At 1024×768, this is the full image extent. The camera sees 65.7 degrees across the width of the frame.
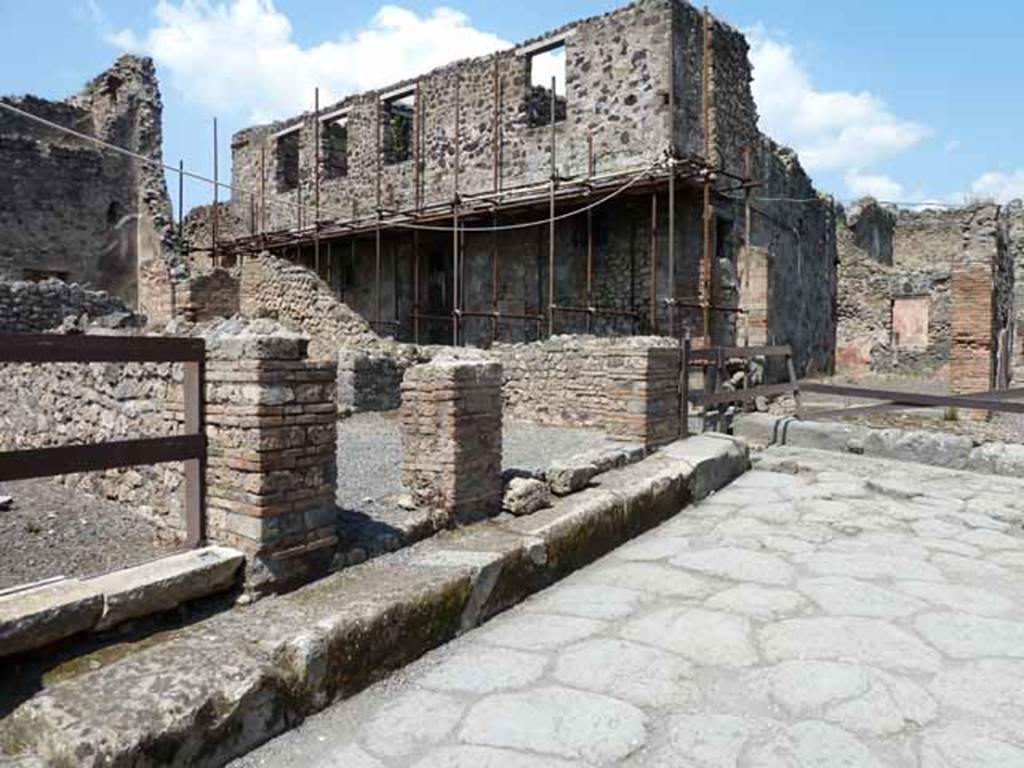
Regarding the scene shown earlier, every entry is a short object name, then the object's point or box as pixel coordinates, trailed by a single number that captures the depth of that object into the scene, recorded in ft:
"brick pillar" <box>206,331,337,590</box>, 10.75
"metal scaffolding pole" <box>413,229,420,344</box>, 52.64
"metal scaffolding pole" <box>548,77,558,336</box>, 41.61
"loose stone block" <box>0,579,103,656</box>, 8.25
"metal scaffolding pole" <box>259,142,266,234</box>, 68.95
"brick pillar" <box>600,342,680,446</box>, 22.94
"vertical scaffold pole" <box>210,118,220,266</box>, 64.90
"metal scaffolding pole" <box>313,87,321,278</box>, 62.60
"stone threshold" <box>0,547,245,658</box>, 8.38
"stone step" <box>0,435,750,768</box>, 7.45
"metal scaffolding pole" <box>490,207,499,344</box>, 46.96
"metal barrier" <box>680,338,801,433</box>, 24.98
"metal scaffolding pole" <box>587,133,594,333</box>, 45.25
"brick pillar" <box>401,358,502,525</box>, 14.62
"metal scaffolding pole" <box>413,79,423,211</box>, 56.34
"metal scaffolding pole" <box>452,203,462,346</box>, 45.01
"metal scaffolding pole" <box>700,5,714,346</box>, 39.83
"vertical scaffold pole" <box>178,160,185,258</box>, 58.29
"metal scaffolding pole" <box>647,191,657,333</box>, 39.47
